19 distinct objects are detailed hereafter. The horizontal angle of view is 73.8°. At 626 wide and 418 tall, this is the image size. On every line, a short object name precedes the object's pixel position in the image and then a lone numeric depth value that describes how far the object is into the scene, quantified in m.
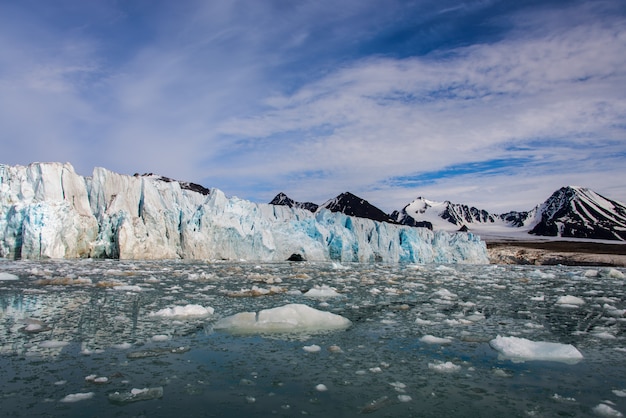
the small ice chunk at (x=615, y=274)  23.93
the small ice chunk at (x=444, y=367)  4.70
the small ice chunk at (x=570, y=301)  10.72
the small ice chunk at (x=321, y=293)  11.25
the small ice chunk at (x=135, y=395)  3.64
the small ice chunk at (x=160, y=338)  5.84
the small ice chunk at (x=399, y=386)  4.06
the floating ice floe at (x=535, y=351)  5.32
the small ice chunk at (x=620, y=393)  4.01
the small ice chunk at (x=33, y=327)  6.18
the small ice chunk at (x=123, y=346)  5.34
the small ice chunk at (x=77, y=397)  3.59
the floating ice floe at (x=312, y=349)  5.41
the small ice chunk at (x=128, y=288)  11.45
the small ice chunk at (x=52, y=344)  5.33
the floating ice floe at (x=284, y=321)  6.68
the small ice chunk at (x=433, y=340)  6.00
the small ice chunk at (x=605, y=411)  3.52
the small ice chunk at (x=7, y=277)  13.59
